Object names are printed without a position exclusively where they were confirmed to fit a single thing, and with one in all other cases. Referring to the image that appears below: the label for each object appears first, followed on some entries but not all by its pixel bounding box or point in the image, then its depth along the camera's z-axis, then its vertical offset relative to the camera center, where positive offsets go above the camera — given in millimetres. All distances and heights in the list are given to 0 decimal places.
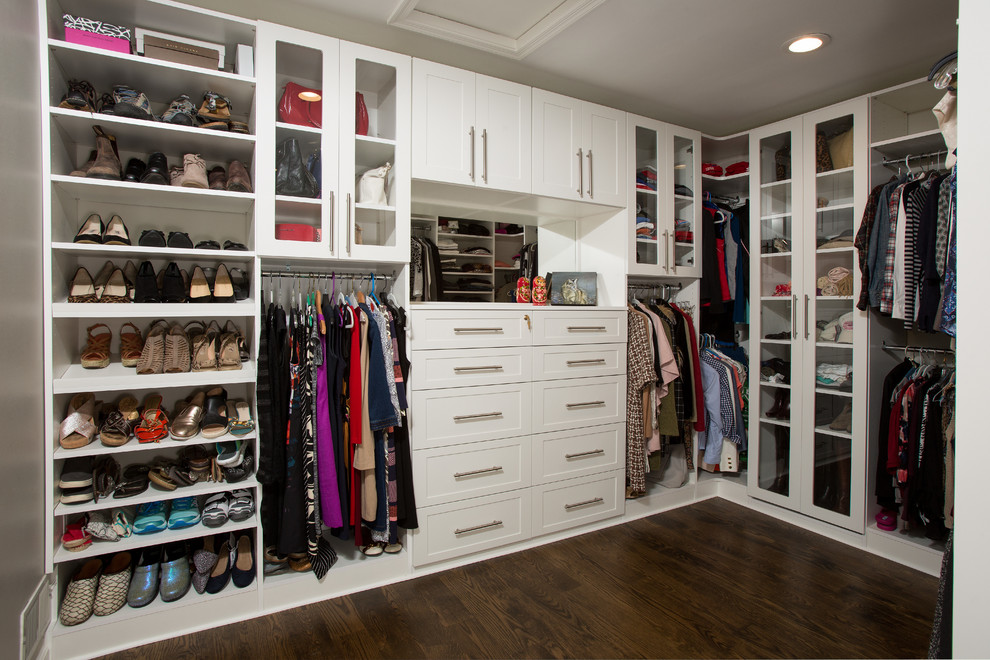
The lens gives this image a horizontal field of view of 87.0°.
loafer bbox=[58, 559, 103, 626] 1880 -1036
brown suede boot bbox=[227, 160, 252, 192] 2119 +567
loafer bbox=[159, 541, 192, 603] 2037 -1035
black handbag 2188 +613
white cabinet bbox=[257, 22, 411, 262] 2129 +751
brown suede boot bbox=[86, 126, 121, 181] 1935 +587
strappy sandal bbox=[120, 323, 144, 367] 2066 -123
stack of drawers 2459 -539
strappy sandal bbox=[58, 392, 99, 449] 1886 -401
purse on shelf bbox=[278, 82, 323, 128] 2217 +891
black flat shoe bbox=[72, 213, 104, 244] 1938 +323
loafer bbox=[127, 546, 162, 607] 1992 -1036
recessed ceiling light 2459 +1325
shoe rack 1862 +368
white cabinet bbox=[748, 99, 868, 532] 2846 +5
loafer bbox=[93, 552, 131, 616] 1941 -1031
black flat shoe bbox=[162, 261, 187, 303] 2096 +124
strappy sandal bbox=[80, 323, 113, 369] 1999 -135
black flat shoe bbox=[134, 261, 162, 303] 2047 +124
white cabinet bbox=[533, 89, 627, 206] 2783 +939
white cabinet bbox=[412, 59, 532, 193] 2445 +930
